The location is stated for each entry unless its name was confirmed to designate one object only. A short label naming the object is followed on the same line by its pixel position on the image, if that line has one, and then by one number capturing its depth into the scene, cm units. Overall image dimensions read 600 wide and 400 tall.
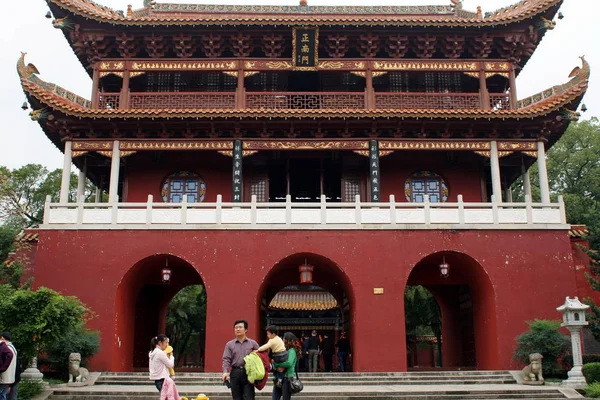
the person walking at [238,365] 680
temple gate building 1425
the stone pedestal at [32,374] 1174
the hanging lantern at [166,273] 1466
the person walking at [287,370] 721
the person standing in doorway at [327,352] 1606
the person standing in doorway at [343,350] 1512
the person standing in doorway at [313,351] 1502
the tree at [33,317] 1079
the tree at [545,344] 1286
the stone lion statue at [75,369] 1231
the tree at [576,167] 2567
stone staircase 1080
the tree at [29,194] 2748
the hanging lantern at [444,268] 1447
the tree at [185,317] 2503
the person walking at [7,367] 812
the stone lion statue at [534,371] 1239
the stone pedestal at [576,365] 1164
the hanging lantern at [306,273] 1443
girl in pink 738
